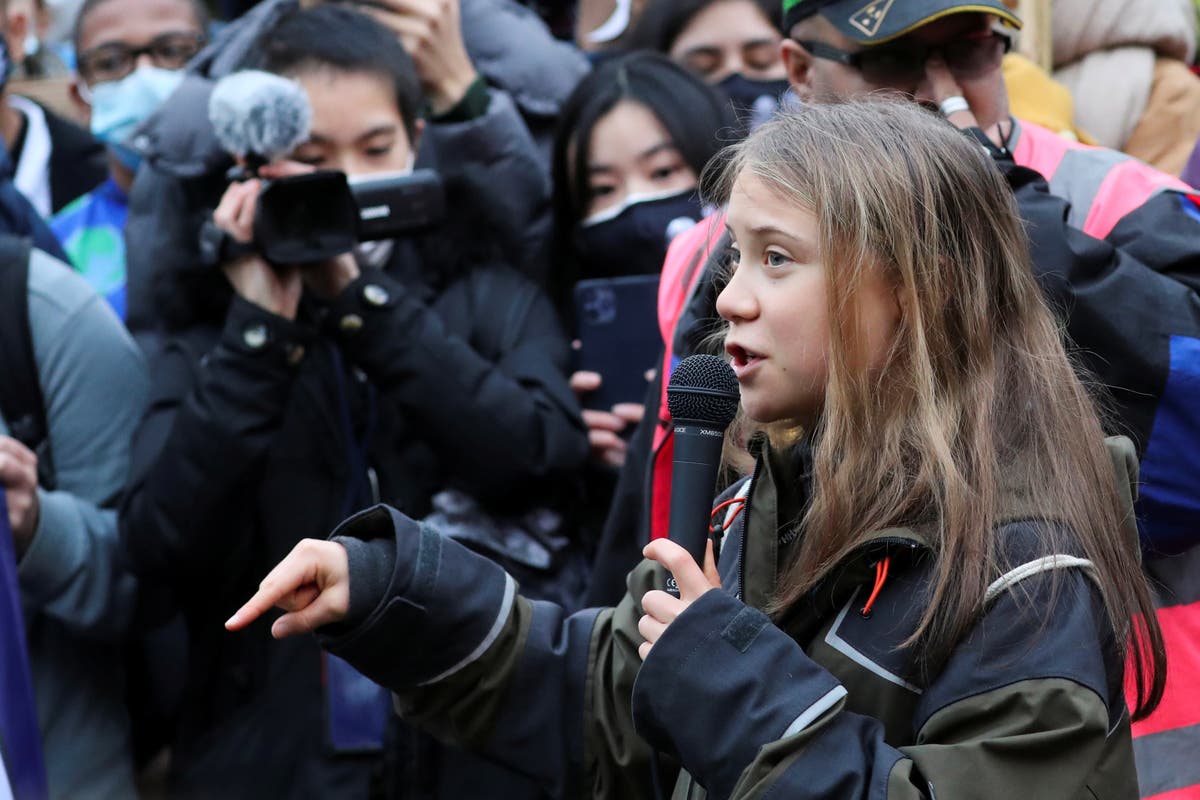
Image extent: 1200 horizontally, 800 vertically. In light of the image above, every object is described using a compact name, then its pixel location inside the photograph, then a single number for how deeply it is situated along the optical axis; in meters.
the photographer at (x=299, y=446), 5.73
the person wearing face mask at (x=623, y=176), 6.35
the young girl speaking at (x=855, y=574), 2.96
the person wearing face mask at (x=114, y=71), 7.91
